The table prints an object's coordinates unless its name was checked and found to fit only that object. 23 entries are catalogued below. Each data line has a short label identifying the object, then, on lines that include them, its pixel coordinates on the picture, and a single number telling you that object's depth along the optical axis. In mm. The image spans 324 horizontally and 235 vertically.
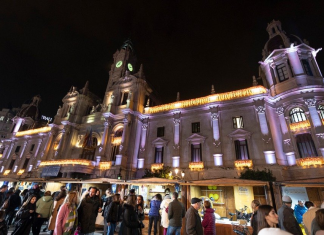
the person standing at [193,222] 4711
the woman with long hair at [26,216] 5910
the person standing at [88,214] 5062
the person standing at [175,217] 6293
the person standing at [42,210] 6570
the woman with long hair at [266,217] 2979
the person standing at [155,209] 8273
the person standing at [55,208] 5684
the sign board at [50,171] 24266
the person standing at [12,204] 8414
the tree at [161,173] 19719
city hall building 17016
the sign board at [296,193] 14857
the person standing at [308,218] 4902
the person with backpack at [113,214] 6157
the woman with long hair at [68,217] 4816
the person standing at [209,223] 5727
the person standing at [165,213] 7306
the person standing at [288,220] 4980
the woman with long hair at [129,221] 5041
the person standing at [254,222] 5043
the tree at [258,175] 15624
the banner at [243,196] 15897
